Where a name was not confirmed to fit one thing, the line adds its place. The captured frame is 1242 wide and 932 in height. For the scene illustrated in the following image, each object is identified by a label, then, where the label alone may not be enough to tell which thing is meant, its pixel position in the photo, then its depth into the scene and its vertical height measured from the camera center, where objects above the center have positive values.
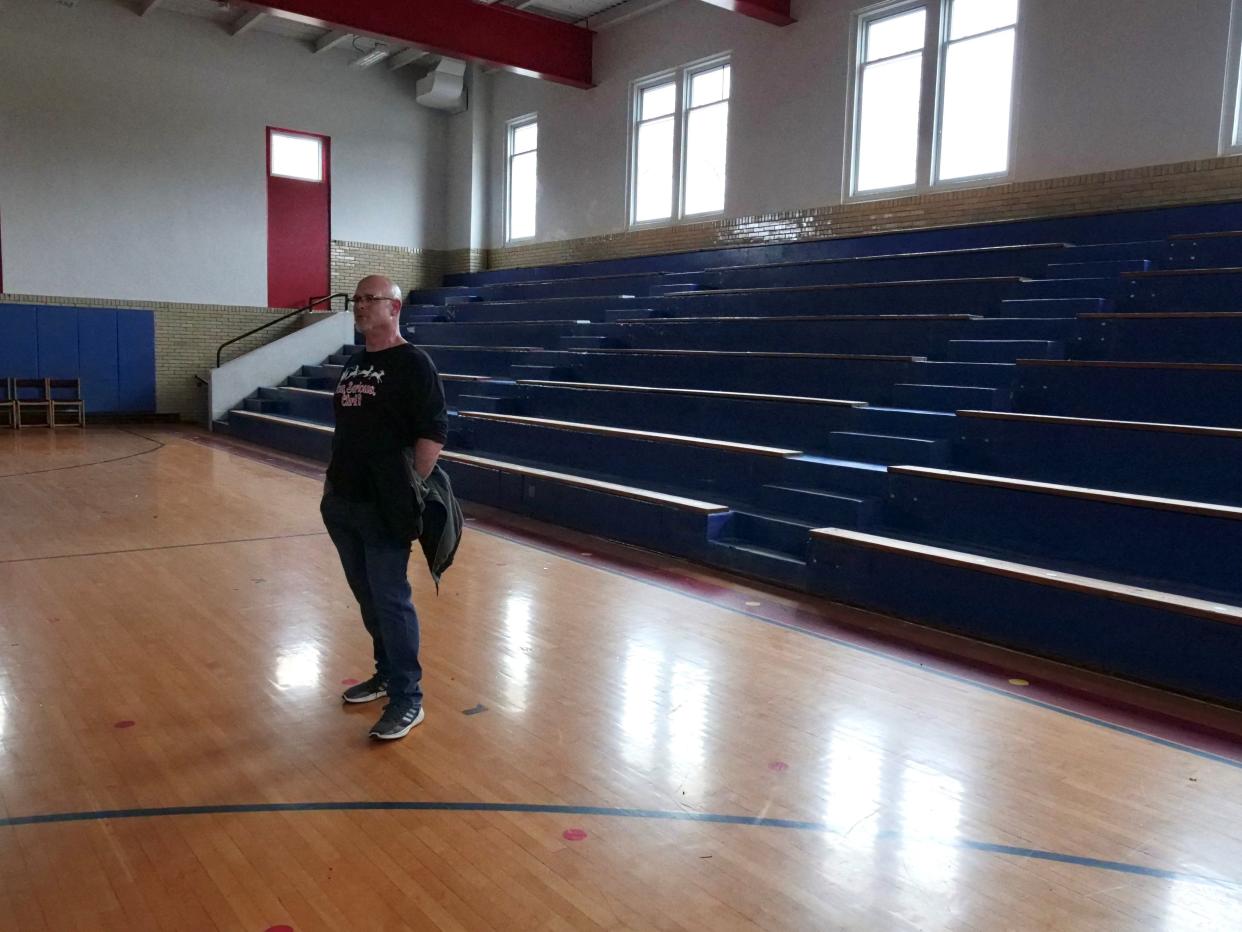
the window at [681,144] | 10.44 +2.40
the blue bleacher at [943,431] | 3.79 -0.38
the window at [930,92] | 7.95 +2.37
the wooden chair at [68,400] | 11.28 -0.68
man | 2.68 -0.29
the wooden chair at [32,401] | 11.09 -0.69
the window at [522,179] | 12.99 +2.38
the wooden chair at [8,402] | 10.91 -0.70
